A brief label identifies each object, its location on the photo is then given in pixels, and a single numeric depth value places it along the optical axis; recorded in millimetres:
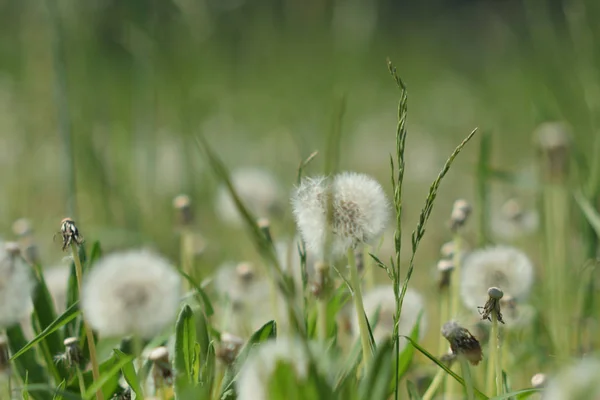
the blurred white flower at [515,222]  1710
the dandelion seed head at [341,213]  1345
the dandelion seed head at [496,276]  1447
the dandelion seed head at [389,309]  1473
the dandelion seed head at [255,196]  2020
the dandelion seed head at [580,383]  1239
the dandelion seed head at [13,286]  1383
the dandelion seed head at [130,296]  1331
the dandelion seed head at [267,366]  1281
